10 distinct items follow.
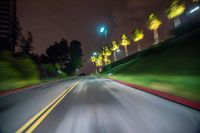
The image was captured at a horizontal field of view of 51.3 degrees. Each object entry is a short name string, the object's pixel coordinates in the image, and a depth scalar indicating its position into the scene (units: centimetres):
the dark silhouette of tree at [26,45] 9250
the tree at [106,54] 10632
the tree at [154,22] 6712
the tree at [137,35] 8050
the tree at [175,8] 5312
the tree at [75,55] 11226
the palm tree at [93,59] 13788
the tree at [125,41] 8962
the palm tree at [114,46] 9881
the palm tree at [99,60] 12362
